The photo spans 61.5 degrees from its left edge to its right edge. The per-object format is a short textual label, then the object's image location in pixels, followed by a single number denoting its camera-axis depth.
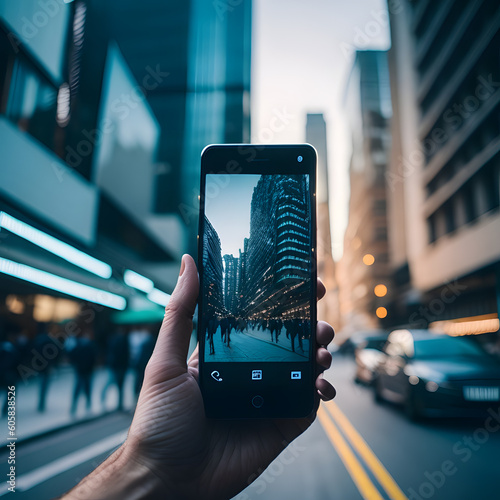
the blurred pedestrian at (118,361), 9.48
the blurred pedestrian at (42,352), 8.80
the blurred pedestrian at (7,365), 7.80
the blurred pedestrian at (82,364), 9.05
